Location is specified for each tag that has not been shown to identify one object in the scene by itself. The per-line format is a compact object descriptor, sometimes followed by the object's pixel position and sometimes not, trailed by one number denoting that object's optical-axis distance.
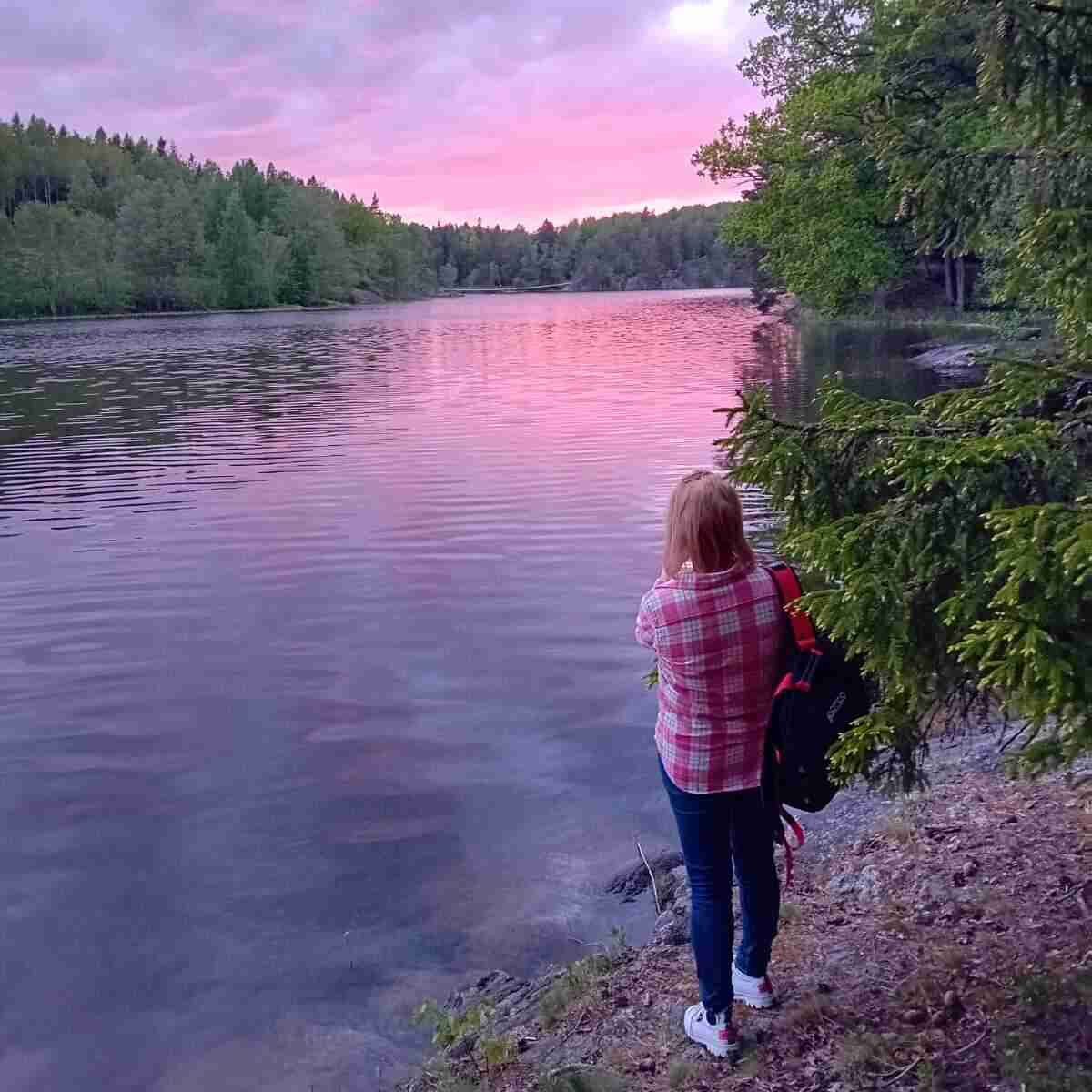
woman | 3.99
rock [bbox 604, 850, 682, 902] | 6.86
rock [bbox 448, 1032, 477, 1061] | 5.07
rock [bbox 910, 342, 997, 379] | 32.69
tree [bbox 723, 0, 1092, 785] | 3.06
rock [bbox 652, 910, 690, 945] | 5.66
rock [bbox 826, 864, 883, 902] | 5.36
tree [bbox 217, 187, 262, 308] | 129.50
